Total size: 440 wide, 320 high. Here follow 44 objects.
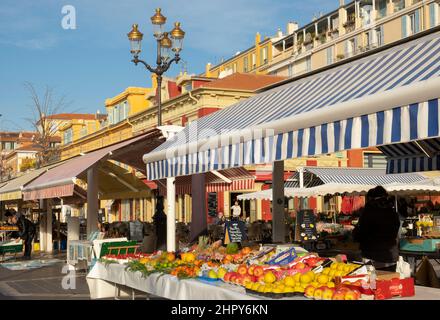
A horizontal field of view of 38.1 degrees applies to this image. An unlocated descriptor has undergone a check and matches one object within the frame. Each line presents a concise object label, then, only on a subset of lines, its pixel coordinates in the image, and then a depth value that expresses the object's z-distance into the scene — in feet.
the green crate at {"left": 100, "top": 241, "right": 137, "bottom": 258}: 38.54
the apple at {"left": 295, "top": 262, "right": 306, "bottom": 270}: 21.16
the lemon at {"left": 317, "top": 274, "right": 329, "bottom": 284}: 19.42
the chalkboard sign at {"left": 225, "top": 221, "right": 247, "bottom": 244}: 48.27
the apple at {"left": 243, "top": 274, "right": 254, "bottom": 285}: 20.57
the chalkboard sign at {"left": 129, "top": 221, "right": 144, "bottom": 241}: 94.48
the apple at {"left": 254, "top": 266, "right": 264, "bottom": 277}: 21.01
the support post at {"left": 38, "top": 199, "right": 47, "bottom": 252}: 81.41
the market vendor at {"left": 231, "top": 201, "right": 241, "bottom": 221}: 106.16
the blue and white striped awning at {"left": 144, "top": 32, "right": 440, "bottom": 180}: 17.52
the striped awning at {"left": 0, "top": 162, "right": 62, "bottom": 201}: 70.15
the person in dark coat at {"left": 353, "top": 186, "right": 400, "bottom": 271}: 25.17
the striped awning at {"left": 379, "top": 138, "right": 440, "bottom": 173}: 39.52
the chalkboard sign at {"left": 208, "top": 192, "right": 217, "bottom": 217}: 112.40
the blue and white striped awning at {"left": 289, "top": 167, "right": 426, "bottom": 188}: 74.43
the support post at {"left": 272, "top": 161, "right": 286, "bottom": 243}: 31.99
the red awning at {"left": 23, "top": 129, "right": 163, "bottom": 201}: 46.78
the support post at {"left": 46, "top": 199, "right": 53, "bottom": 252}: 80.83
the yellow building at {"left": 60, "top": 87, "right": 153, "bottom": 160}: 173.78
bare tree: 120.26
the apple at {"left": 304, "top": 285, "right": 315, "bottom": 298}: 18.63
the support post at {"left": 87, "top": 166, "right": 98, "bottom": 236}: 52.26
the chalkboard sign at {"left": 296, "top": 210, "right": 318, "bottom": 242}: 63.36
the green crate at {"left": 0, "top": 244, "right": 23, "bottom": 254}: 65.28
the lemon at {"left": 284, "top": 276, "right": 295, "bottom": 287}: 19.67
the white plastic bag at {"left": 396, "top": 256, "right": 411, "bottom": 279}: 20.07
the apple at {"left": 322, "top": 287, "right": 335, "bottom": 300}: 17.95
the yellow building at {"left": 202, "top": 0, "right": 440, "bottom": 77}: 171.17
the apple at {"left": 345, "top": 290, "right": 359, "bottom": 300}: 17.79
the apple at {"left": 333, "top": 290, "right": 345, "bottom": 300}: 17.82
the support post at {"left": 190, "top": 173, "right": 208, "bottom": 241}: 42.98
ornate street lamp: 57.62
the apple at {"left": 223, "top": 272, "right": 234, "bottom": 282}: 22.04
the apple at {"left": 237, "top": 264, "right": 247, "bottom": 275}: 21.89
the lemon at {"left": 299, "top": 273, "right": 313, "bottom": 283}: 19.73
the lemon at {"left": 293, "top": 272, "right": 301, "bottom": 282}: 20.11
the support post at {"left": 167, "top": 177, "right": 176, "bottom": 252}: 37.42
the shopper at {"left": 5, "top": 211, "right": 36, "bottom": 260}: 69.56
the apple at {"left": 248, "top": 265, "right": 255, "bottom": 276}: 21.42
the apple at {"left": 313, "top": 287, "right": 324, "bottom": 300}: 18.22
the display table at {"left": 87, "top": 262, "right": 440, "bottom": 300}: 20.11
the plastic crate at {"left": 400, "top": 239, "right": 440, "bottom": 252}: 41.45
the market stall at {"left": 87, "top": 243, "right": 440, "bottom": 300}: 18.71
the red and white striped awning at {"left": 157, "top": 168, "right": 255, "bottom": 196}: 45.34
